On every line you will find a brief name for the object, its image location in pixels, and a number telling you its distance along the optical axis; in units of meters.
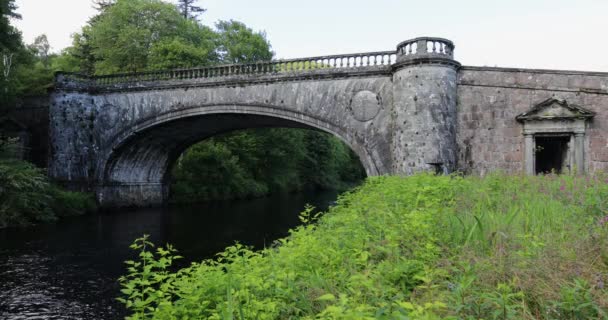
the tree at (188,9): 39.59
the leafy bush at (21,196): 14.05
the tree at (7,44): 18.55
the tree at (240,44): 31.50
